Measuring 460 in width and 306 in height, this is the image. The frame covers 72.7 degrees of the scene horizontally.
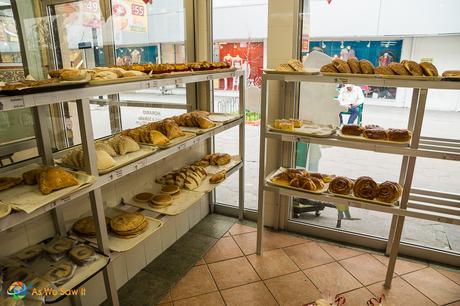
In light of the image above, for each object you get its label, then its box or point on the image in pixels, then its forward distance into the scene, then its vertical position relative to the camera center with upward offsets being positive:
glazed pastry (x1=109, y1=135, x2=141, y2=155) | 1.86 -0.49
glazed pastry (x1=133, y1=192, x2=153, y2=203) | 2.28 -0.97
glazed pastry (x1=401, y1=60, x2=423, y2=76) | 1.89 -0.04
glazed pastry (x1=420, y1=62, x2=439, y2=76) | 1.85 -0.05
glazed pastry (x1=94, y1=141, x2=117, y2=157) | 1.79 -0.48
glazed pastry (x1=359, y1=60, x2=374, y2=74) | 2.02 -0.04
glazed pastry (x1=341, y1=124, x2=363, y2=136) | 2.23 -0.48
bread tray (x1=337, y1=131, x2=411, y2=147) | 2.08 -0.52
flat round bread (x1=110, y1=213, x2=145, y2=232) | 1.79 -0.91
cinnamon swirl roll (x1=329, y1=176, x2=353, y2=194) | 2.28 -0.88
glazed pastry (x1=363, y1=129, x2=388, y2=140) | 2.13 -0.48
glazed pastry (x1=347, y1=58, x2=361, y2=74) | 2.06 -0.03
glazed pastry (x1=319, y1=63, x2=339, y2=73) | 2.11 -0.05
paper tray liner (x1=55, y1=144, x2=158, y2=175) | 1.64 -0.53
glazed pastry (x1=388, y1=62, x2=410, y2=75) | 1.92 -0.05
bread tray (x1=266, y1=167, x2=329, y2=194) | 2.35 -0.94
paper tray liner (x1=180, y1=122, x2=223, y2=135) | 2.37 -0.52
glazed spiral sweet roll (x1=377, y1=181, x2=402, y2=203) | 2.15 -0.88
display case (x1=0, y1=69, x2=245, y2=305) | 1.28 -0.57
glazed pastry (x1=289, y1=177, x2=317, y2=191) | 2.36 -0.91
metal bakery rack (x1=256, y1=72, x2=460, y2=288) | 1.95 -0.58
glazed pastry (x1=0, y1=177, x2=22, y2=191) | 1.44 -0.55
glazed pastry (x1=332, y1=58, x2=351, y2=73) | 2.07 -0.03
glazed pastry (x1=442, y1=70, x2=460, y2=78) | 1.76 -0.07
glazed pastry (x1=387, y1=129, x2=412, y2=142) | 2.09 -0.48
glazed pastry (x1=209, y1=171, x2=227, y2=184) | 2.56 -0.93
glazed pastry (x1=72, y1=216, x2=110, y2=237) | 1.78 -0.93
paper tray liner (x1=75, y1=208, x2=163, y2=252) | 1.69 -0.97
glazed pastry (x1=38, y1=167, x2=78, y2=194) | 1.36 -0.51
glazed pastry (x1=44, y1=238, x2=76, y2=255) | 1.64 -0.96
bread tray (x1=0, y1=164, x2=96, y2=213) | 1.25 -0.56
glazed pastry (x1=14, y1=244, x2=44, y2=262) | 1.60 -0.97
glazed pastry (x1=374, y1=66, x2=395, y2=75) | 1.96 -0.06
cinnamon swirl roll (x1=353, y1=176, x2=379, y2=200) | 2.20 -0.87
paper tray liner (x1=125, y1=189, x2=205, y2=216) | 2.10 -0.97
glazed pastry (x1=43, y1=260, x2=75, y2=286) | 1.42 -0.96
